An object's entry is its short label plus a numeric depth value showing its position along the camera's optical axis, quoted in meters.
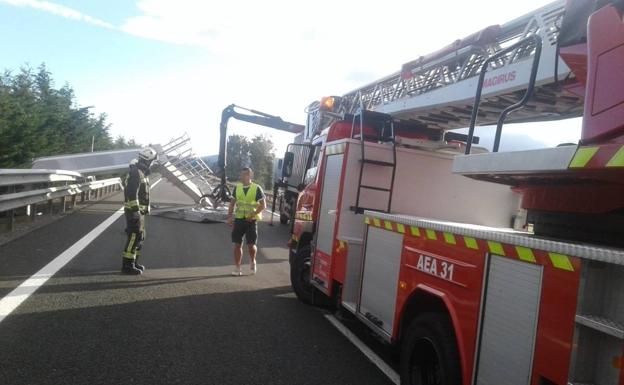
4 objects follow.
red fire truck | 2.74
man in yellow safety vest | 9.43
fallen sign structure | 18.27
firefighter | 8.40
